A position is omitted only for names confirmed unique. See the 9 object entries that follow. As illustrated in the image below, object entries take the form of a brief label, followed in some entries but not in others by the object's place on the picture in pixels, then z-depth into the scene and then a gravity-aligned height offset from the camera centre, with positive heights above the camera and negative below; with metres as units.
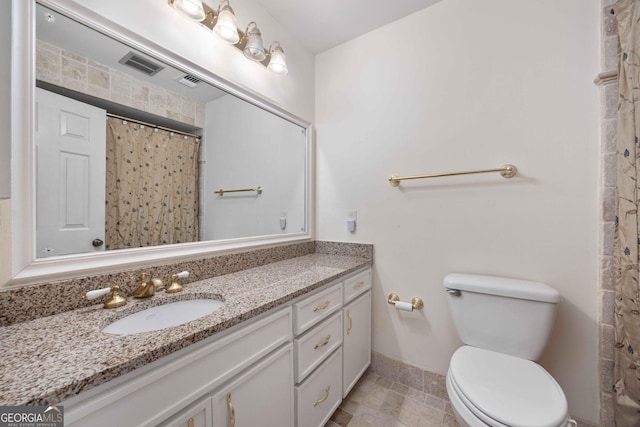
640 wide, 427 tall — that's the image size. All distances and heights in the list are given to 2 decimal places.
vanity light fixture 1.08 +0.92
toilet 0.85 -0.66
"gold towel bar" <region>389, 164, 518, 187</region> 1.32 +0.23
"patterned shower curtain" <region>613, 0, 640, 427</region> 1.01 -0.06
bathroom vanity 0.53 -0.41
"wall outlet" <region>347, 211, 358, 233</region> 1.83 -0.06
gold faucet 0.95 -0.30
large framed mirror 0.82 +0.26
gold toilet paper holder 1.58 -0.58
